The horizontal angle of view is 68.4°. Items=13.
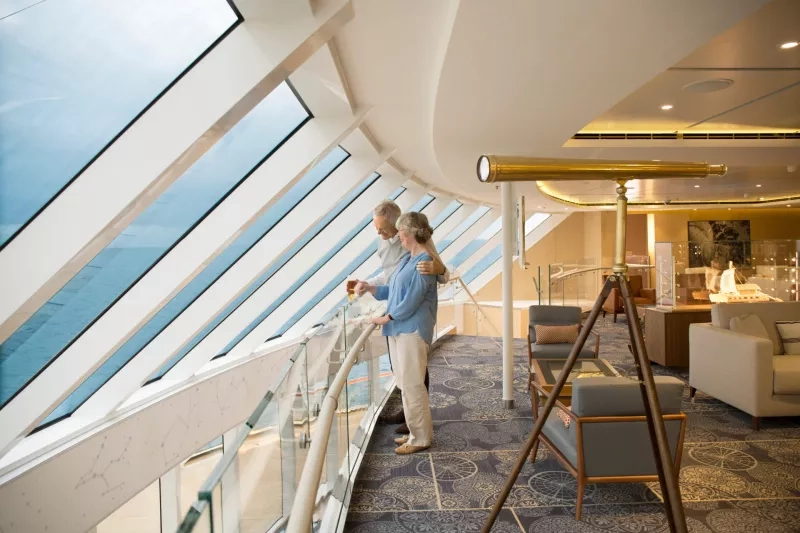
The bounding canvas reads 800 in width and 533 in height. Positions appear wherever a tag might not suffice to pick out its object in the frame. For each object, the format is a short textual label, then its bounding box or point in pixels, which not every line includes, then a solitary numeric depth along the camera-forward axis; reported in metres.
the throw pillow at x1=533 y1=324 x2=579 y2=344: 6.49
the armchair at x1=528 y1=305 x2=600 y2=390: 6.82
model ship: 7.57
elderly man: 4.03
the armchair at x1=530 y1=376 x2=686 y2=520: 3.13
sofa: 4.87
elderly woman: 3.84
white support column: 5.64
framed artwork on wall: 7.67
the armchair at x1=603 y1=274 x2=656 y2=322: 12.36
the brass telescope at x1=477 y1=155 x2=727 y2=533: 1.58
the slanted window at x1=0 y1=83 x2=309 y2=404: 4.73
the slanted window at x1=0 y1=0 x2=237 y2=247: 3.12
